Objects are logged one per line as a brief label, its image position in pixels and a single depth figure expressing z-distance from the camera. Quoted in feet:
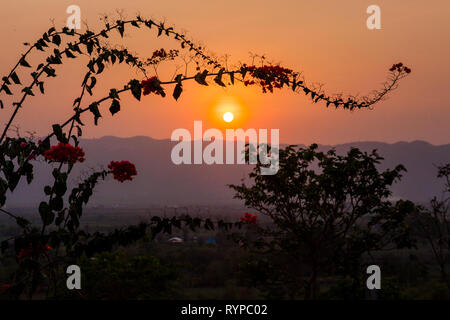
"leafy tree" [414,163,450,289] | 27.75
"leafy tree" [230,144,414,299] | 29.66
